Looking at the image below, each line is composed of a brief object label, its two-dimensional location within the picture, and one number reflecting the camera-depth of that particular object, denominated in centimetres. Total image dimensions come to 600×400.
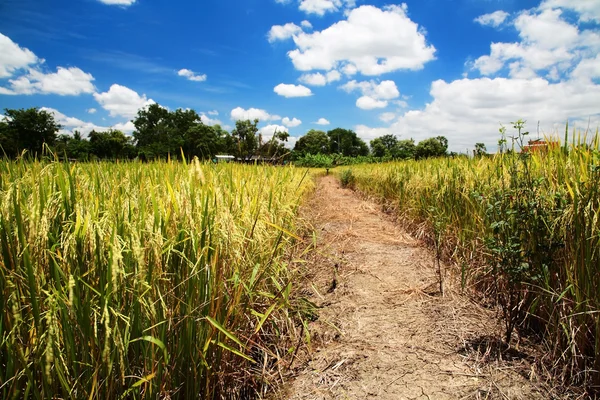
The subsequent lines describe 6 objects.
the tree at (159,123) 7325
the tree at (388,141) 9875
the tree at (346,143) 9678
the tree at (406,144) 8705
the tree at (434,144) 7962
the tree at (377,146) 8888
